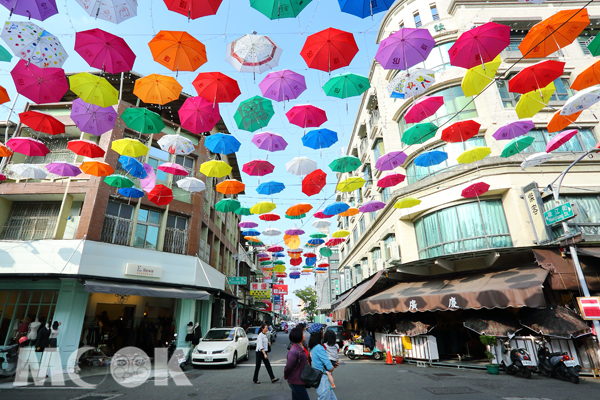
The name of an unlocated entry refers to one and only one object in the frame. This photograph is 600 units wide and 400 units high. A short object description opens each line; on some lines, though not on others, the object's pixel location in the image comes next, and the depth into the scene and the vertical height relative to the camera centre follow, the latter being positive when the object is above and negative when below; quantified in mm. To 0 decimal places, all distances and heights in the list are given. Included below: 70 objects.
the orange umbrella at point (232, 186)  13312 +5199
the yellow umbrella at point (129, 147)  11289 +5798
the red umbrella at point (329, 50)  7930 +6388
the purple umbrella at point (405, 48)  8109 +6552
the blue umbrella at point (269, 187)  13898 +5370
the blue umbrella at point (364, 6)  7336 +6788
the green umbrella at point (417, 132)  11422 +6296
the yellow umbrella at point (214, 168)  12523 +5581
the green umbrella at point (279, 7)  7146 +6636
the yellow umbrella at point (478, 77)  9078 +6472
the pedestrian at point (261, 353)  9370 -1029
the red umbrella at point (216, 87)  8750 +6111
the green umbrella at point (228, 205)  16438 +5516
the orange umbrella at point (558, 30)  7469 +6364
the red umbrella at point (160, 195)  15284 +5760
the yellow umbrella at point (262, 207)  15414 +5057
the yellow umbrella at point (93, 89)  8305 +5829
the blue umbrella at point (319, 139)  11547 +6144
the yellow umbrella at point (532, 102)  9789 +6204
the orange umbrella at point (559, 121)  10047 +5787
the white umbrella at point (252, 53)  8555 +6810
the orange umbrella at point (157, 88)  8836 +6147
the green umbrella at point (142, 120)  9938 +6022
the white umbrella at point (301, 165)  13242 +5939
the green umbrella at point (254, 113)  9664 +6015
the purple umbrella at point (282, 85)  9188 +6439
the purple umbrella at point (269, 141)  11344 +5976
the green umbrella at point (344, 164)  12883 +5877
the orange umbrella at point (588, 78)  8680 +6075
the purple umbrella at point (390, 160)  12156 +5702
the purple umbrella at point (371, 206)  16156 +5261
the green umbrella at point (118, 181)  13570 +5637
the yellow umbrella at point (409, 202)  14797 +4954
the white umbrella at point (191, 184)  14383 +5746
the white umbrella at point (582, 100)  8461 +5430
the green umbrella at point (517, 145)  12289 +6142
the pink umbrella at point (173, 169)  12269 +5500
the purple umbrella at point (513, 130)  11805 +6499
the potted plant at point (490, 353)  10648 -1338
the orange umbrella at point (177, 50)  7891 +6406
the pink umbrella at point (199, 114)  9593 +5905
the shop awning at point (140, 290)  12672 +1183
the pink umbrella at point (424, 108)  10172 +6280
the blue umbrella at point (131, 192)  15019 +5691
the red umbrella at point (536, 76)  8714 +6230
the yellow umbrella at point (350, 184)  13176 +5210
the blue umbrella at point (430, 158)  13273 +6239
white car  12602 -1206
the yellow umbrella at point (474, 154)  12464 +5936
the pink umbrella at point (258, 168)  12391 +5569
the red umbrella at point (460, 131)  11362 +6258
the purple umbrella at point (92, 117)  9844 +6036
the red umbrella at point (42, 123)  10320 +6168
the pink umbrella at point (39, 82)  8070 +5883
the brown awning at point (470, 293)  10911 +711
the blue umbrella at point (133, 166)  12203 +5671
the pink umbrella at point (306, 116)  10148 +6129
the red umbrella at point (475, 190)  13188 +4892
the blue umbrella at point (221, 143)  11281 +5881
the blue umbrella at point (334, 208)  16266 +5200
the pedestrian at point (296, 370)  4879 -803
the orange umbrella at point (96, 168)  12102 +5531
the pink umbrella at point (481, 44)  7723 +6271
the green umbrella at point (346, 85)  9430 +6538
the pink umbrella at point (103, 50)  7727 +6330
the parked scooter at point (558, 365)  9086 -1526
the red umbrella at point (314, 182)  13500 +5550
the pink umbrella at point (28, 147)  11383 +5991
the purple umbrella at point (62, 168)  12906 +5876
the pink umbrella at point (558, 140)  10572 +5509
